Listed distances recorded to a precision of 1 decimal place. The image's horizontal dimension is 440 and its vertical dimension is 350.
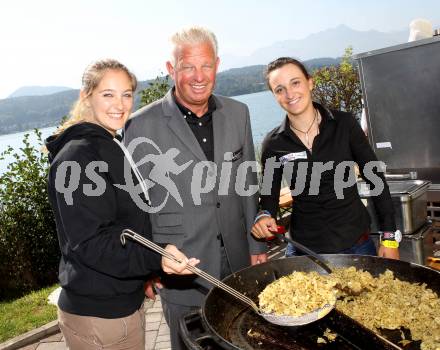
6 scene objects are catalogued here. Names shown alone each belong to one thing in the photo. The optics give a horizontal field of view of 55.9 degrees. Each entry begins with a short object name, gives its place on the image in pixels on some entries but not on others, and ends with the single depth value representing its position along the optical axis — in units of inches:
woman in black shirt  108.9
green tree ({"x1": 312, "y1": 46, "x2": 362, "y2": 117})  403.2
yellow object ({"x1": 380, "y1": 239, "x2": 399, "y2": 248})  109.5
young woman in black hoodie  73.8
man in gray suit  107.3
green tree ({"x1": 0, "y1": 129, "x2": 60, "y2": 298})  255.6
